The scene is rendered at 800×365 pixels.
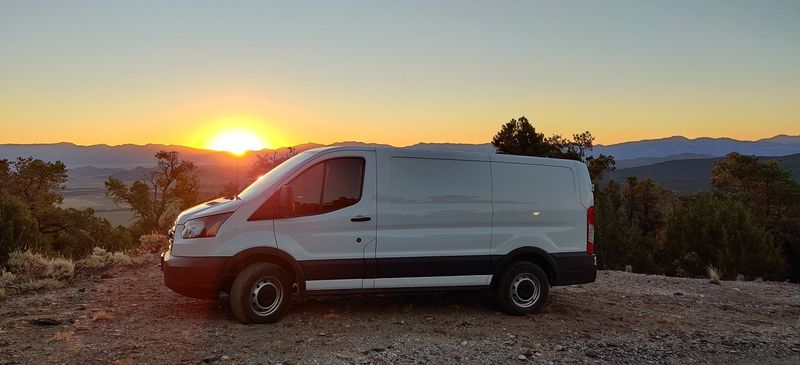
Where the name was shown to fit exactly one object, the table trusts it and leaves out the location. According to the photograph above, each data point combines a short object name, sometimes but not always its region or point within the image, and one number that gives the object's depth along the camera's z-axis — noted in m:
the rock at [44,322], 6.31
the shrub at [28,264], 9.29
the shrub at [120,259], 10.76
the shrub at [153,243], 13.16
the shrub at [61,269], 9.23
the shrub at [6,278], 8.40
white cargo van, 6.39
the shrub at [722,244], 28.02
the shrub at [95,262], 10.20
